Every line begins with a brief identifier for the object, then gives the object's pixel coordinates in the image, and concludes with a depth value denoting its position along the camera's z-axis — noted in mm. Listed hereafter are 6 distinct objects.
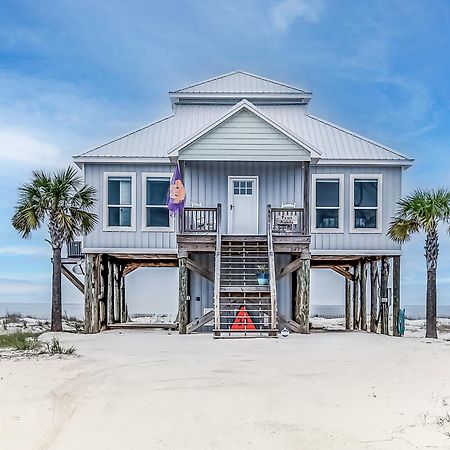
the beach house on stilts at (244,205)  19875
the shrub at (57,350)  12941
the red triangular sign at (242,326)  19169
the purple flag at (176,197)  20312
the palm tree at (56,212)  20797
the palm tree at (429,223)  20125
